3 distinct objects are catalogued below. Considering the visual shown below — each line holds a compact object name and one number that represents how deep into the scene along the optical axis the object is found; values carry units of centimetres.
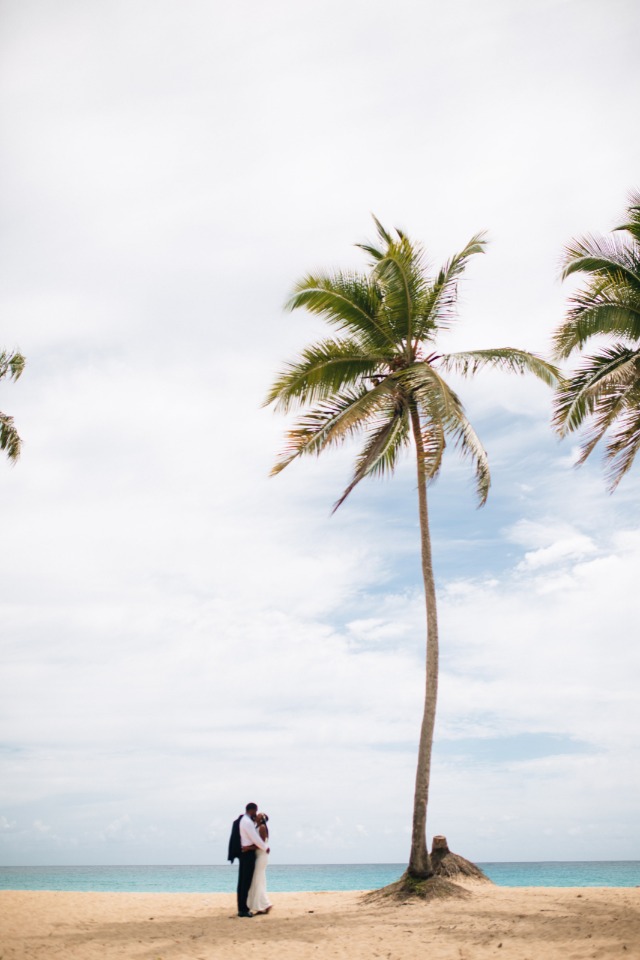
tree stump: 1449
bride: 1274
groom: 1257
